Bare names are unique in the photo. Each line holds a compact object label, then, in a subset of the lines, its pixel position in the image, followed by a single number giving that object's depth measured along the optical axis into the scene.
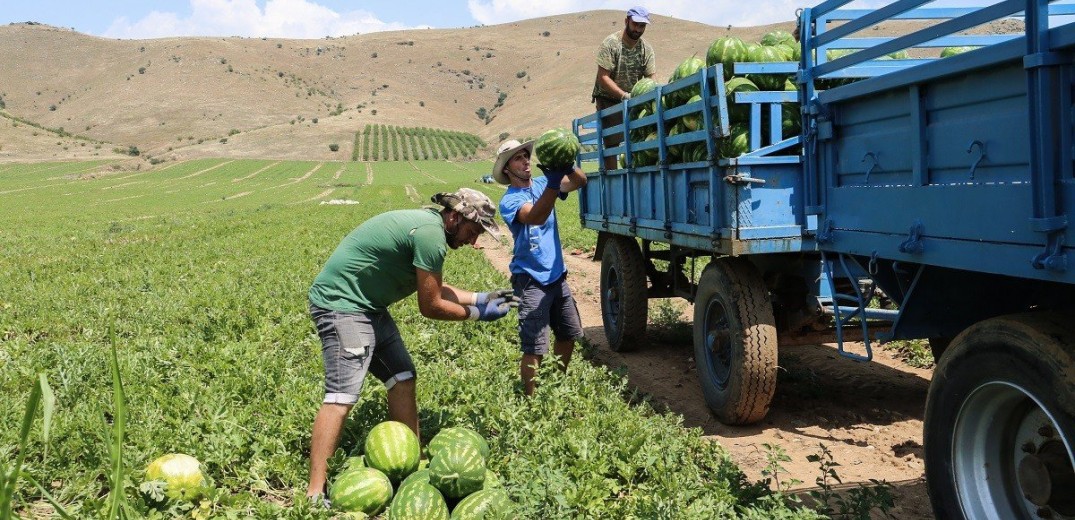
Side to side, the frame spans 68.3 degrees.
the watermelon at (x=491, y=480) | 4.54
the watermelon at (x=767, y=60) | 5.92
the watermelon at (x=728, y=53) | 6.18
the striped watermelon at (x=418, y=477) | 4.47
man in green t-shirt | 4.57
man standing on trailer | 8.59
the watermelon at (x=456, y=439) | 4.64
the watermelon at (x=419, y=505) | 4.19
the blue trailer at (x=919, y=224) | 3.02
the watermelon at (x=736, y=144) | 5.68
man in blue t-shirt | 6.05
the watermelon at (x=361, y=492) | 4.36
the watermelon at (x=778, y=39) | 6.94
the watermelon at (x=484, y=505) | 4.11
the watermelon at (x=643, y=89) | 7.41
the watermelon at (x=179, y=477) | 4.48
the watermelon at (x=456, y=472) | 4.40
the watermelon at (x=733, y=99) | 5.75
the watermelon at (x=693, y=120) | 6.16
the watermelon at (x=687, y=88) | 6.33
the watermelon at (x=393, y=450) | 4.61
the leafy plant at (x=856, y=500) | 3.99
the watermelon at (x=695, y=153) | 6.05
